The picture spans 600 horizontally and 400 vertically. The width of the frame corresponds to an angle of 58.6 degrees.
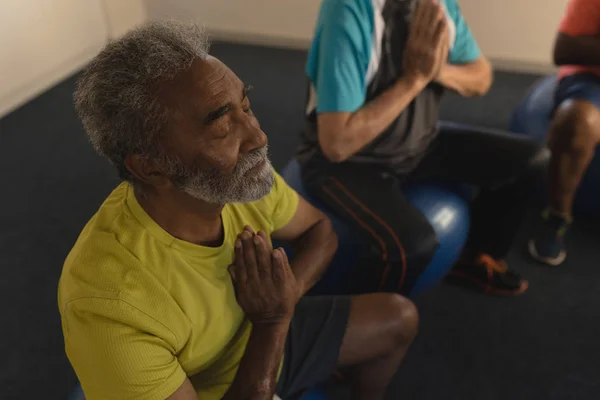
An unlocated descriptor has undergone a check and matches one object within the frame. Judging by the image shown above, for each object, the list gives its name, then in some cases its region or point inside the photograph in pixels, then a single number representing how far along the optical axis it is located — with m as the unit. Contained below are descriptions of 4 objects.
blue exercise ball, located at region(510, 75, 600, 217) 2.06
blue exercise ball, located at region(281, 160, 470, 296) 1.57
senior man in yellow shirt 0.90
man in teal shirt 1.48
